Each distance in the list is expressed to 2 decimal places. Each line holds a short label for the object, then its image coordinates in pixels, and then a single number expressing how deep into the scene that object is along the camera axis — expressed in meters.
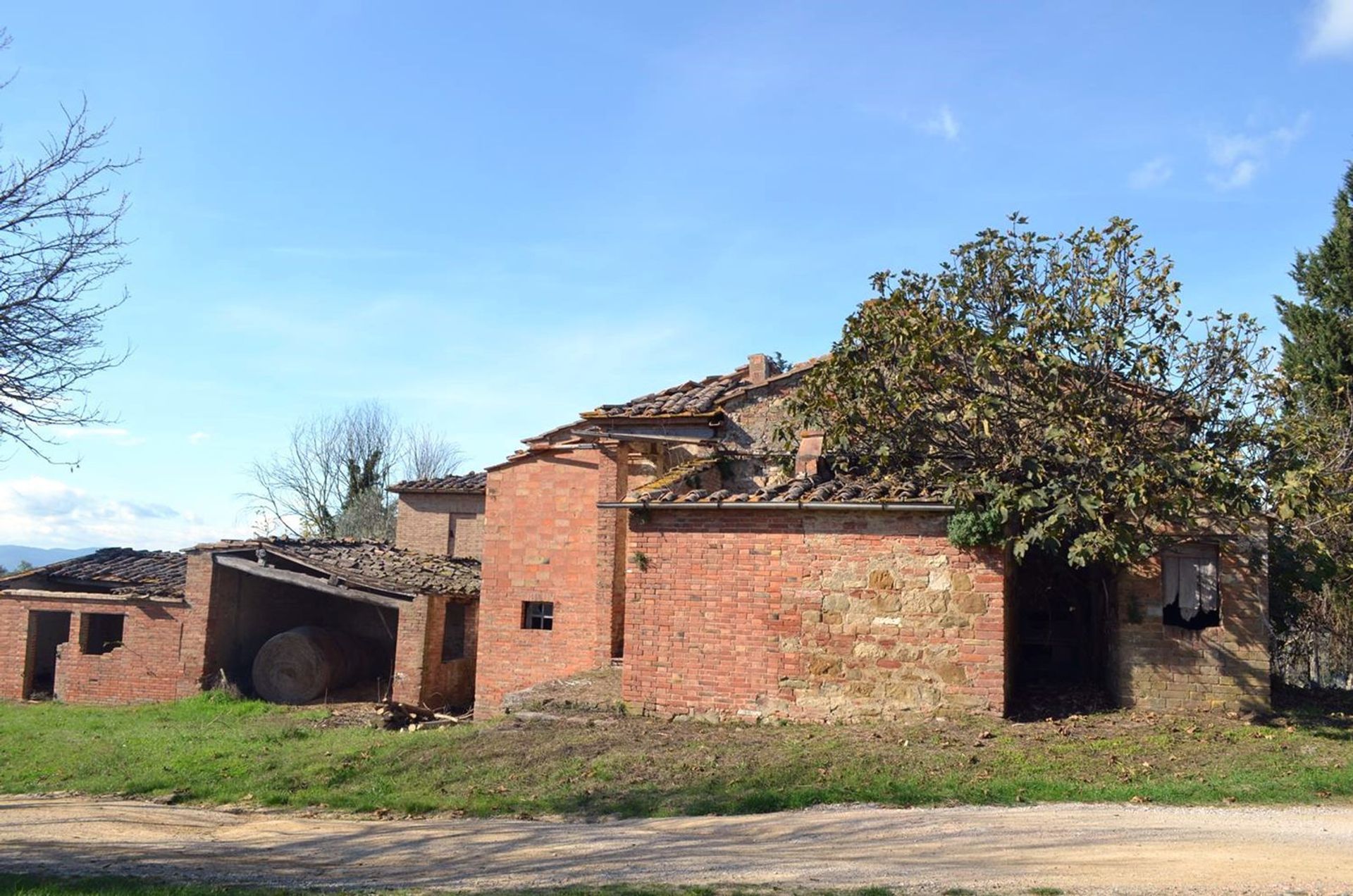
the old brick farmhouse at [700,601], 13.30
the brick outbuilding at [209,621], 20.94
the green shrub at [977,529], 12.76
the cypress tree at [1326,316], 20.70
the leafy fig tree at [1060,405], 12.69
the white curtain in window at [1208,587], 13.65
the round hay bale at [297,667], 21.67
